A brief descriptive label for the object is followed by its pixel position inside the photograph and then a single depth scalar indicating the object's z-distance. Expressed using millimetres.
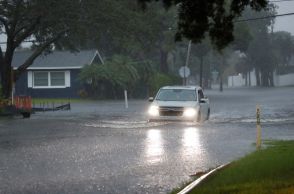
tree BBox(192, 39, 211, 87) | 77819
